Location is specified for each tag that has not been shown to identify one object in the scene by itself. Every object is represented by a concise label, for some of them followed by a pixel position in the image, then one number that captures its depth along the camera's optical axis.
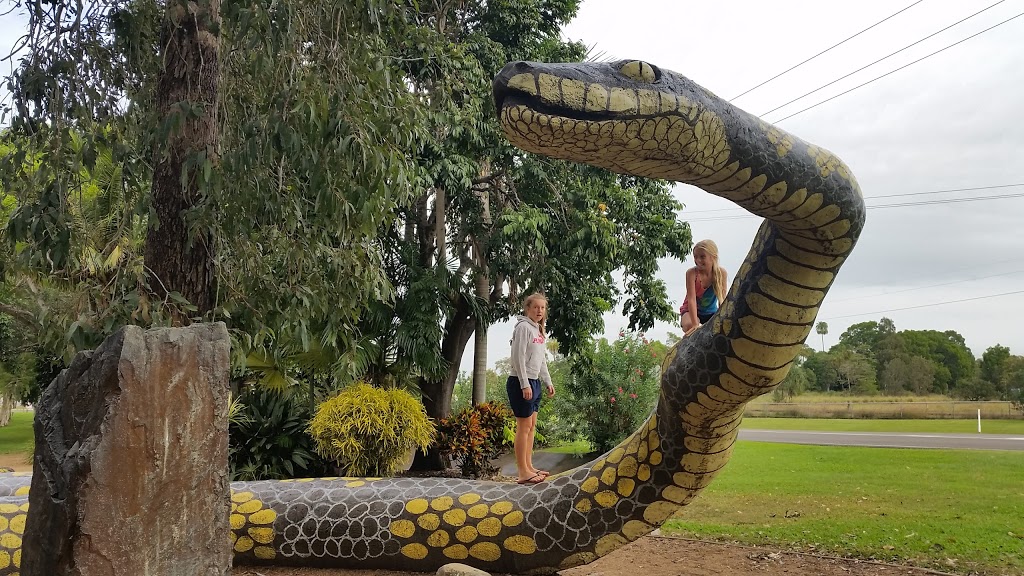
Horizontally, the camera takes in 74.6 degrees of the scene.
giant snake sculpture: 2.46
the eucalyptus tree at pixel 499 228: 9.33
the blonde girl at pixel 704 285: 4.39
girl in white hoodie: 5.36
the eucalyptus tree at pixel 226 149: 4.18
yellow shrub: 8.37
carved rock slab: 2.65
